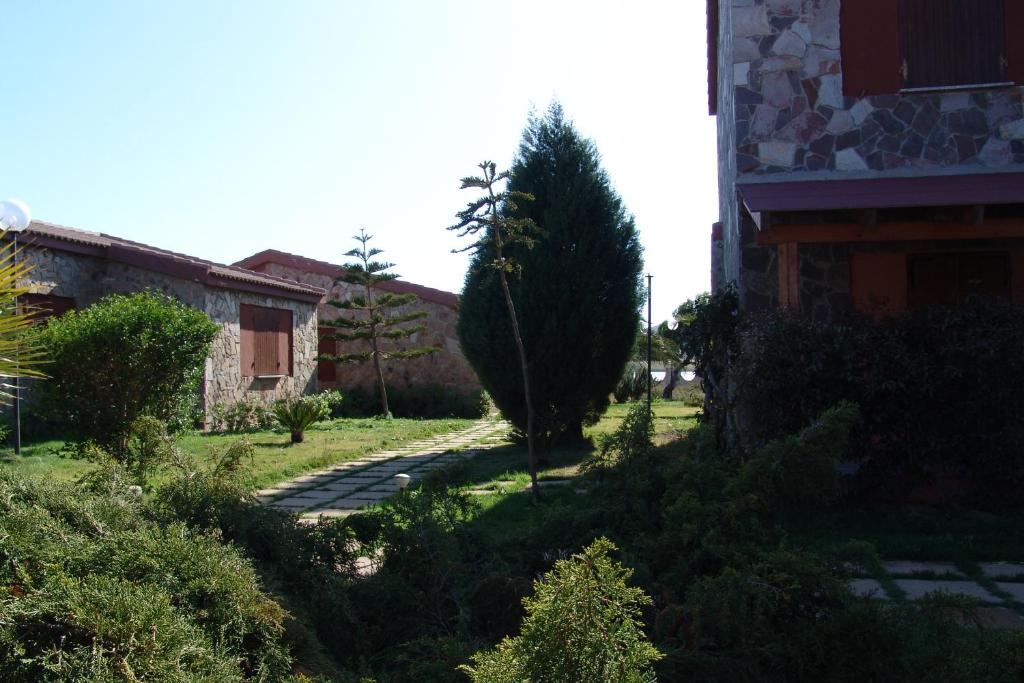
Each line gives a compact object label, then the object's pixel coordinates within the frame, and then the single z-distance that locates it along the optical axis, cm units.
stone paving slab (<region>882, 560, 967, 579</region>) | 462
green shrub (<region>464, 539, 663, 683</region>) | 174
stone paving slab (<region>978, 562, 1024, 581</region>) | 455
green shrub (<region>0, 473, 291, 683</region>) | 194
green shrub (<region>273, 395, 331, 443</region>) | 1139
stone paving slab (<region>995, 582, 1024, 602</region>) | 415
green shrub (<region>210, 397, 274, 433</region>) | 1276
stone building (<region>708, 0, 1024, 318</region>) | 714
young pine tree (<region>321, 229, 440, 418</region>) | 1675
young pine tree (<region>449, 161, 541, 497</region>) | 632
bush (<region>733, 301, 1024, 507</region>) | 556
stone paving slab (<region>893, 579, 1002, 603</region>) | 417
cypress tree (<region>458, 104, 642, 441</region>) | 937
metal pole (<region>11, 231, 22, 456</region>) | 876
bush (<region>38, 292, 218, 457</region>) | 752
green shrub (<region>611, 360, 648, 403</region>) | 2017
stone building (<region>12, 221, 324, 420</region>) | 1148
